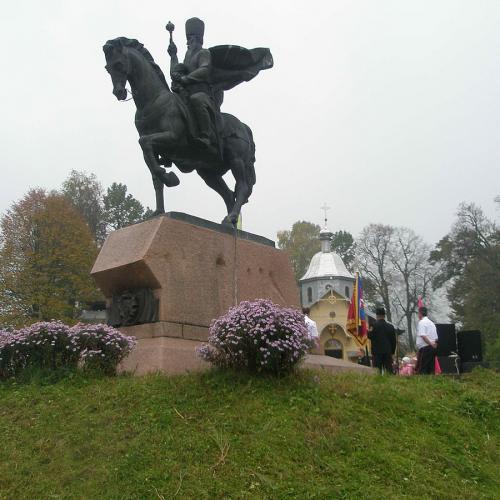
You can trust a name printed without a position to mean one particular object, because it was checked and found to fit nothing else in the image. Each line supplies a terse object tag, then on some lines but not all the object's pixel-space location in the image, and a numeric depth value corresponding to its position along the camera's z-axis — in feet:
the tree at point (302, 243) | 188.24
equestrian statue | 30.30
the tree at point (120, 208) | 137.39
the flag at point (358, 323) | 41.75
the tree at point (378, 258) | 154.61
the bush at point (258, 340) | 22.39
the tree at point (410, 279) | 150.20
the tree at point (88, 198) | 128.77
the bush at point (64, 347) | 24.58
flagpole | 41.86
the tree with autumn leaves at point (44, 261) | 87.51
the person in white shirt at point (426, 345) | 35.42
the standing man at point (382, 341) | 34.88
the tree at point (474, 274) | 112.78
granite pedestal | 26.50
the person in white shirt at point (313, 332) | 23.63
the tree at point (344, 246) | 217.15
